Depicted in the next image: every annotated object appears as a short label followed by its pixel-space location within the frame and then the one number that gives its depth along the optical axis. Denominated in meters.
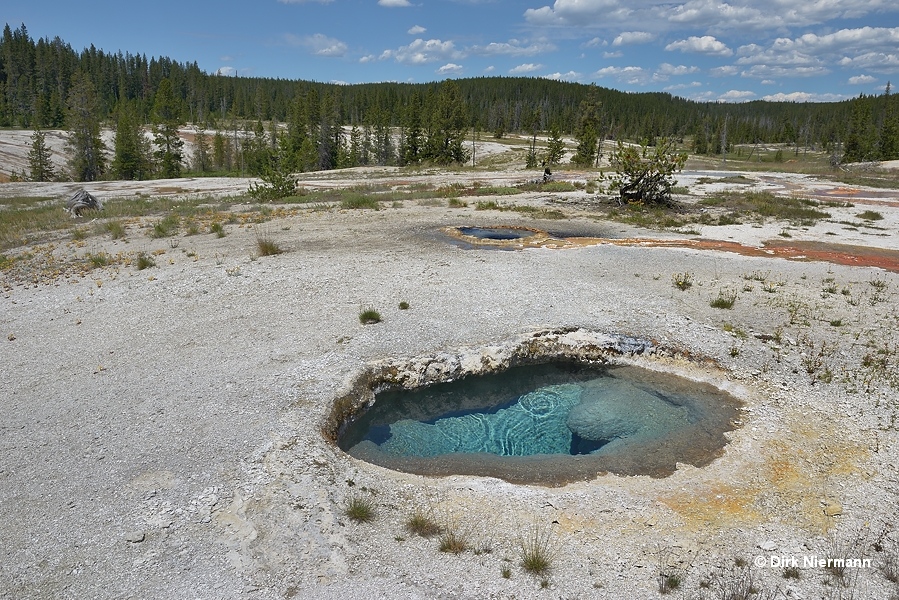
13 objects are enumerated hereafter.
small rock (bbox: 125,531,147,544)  4.84
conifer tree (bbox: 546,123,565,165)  54.14
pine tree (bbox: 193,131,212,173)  82.37
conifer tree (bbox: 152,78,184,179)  71.06
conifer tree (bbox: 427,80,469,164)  69.56
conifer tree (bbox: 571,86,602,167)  62.94
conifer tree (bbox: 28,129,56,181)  62.19
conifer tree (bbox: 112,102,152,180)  64.75
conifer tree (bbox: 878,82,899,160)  73.68
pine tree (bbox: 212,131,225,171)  84.06
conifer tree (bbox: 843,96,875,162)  76.00
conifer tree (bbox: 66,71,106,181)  63.25
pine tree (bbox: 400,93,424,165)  75.38
